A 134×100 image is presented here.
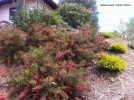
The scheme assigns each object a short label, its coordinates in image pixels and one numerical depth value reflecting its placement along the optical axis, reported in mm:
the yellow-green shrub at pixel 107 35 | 7390
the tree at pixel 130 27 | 15275
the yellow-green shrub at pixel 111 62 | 4307
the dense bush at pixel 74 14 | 8190
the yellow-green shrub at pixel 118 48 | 5468
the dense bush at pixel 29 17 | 5862
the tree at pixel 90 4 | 13061
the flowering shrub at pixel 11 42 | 4567
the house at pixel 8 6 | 10427
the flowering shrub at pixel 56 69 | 3234
